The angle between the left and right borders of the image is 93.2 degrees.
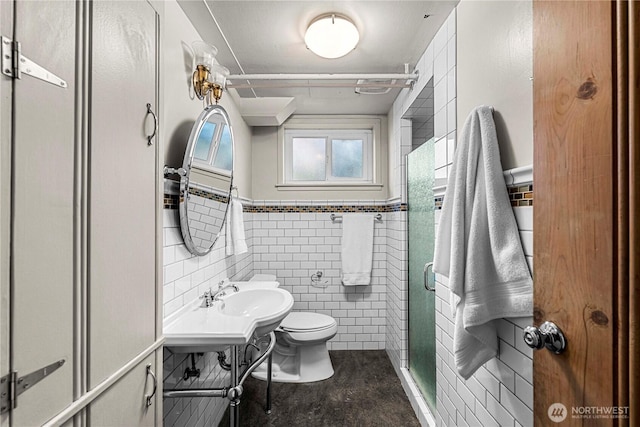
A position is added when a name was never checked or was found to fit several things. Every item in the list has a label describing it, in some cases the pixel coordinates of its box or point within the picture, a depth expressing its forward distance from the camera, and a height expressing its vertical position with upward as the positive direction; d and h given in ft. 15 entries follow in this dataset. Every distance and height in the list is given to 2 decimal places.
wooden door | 1.77 +0.05
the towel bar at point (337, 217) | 9.66 -0.10
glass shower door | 6.28 -1.28
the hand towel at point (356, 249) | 9.45 -1.10
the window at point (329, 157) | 10.02 +1.91
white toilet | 7.58 -3.77
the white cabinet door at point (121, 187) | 2.48 +0.26
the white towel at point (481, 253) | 3.25 -0.44
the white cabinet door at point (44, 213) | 1.84 +0.01
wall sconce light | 5.19 +2.57
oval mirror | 4.79 +0.62
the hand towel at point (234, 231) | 6.92 -0.39
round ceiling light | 4.99 +3.05
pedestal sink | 3.95 -1.60
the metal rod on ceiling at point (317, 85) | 6.59 +2.89
